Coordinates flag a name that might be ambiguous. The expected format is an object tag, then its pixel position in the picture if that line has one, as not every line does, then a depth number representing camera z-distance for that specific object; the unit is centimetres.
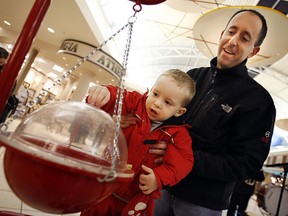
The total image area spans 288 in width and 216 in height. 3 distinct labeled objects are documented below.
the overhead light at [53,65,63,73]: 1459
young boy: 89
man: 109
